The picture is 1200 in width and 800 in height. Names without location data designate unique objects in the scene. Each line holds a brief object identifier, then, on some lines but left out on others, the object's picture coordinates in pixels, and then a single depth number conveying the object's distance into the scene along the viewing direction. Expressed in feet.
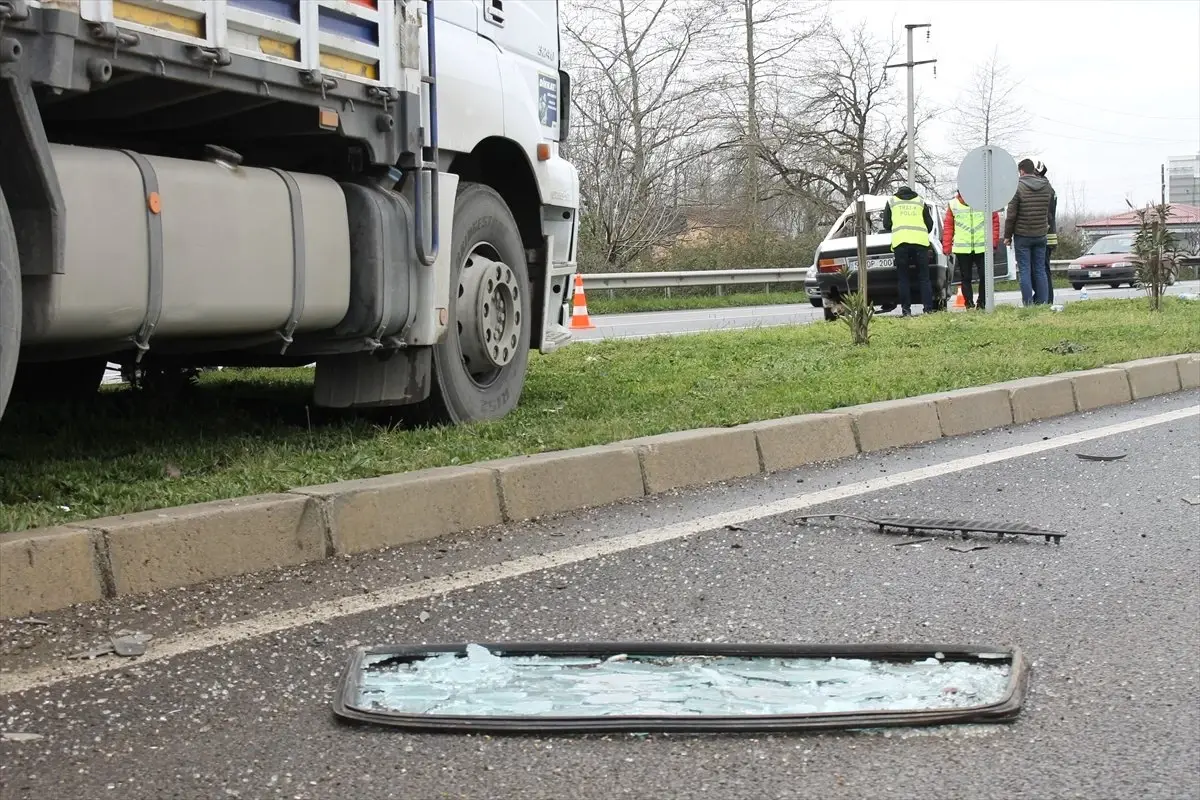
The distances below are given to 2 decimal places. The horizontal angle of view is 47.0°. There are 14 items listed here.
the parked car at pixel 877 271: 54.85
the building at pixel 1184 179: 272.92
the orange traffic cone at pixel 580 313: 52.95
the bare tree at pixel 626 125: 96.58
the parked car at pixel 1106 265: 103.40
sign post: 47.75
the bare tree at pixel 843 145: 141.59
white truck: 13.09
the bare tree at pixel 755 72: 118.01
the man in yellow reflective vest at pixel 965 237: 52.75
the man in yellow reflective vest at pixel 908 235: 51.21
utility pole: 135.64
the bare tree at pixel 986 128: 170.19
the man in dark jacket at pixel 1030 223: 51.42
